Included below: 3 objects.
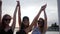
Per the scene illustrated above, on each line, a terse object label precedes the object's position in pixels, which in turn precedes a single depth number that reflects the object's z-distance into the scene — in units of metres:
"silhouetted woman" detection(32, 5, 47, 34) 1.72
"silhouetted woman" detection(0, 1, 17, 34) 1.58
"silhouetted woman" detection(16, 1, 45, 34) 1.65
